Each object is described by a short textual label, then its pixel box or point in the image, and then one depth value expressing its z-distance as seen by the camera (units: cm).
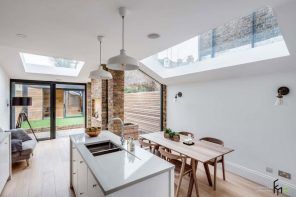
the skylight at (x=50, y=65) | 418
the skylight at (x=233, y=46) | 233
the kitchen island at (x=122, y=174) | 122
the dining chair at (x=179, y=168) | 218
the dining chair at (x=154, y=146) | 272
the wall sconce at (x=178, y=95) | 422
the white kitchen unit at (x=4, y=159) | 229
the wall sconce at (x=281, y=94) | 238
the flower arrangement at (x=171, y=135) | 281
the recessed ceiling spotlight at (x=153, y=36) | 219
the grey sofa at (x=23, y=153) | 309
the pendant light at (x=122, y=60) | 147
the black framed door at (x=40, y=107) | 489
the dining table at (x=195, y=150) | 215
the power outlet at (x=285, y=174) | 238
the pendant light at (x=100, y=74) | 215
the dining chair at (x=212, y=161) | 259
